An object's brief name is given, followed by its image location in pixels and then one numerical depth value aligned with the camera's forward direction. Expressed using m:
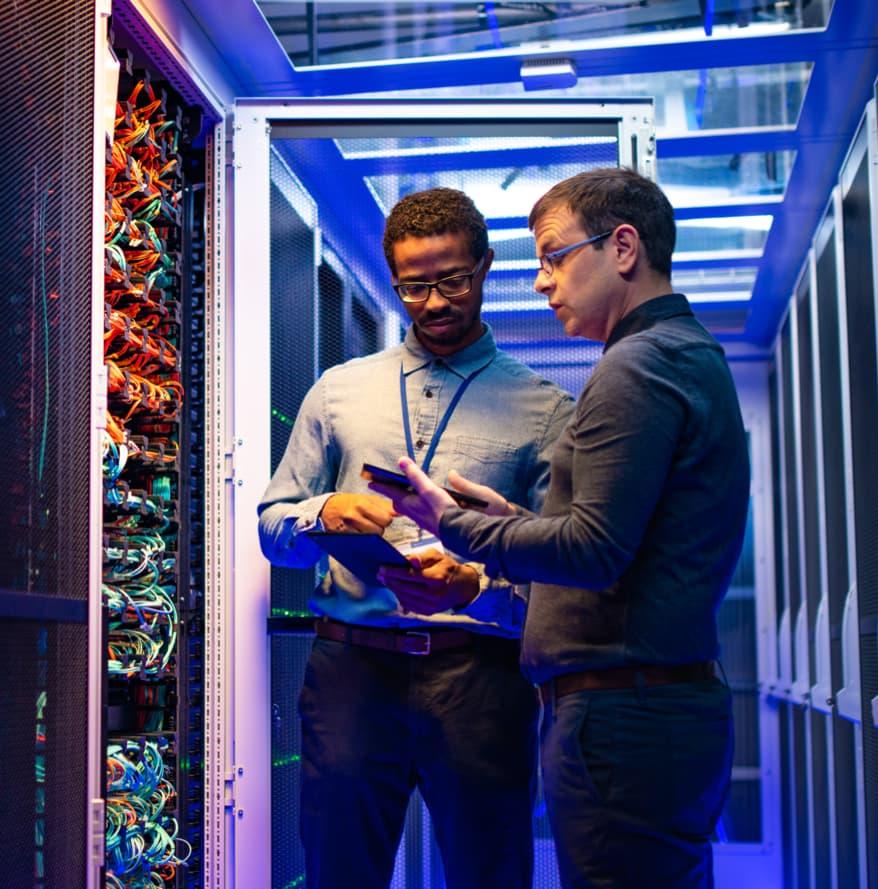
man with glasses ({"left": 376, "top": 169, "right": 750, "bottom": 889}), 1.81
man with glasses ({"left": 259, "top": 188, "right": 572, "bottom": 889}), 2.39
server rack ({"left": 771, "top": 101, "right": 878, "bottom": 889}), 4.04
